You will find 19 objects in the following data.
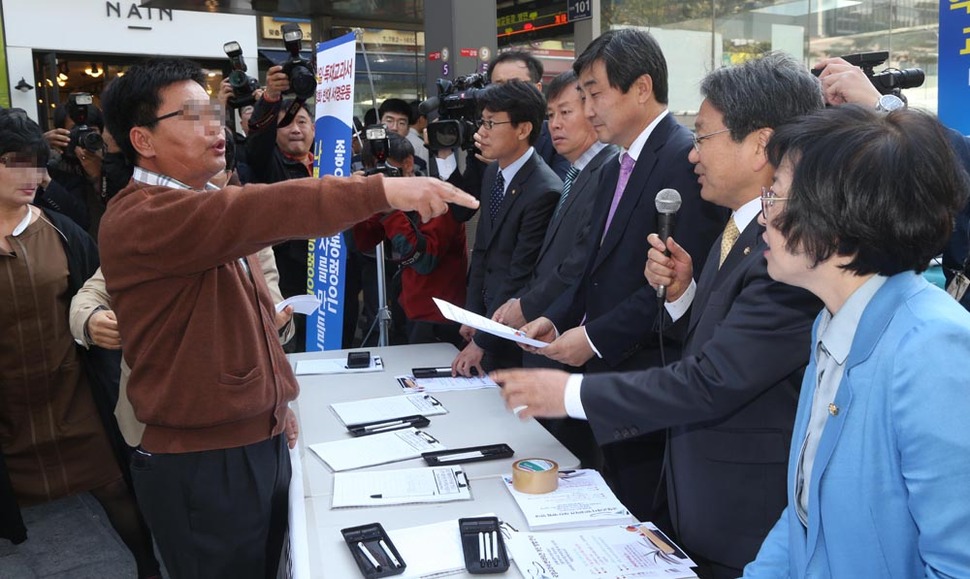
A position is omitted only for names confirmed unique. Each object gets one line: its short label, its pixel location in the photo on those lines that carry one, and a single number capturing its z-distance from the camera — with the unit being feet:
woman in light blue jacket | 3.23
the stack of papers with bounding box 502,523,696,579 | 4.67
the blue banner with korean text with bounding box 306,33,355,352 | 12.84
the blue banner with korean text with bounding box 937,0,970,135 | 13.62
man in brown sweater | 5.15
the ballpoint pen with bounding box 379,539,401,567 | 4.78
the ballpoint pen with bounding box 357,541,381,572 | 4.75
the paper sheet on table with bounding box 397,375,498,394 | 8.81
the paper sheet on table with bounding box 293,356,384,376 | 9.65
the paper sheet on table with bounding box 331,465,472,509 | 5.79
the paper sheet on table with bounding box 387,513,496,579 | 4.78
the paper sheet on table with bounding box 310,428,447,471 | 6.59
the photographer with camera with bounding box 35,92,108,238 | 14.75
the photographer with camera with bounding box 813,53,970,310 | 7.80
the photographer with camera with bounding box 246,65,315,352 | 13.26
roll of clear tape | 5.73
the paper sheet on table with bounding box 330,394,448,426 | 7.69
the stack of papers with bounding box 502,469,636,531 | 5.32
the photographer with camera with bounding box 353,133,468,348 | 11.58
